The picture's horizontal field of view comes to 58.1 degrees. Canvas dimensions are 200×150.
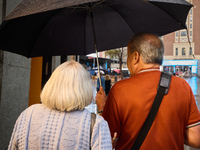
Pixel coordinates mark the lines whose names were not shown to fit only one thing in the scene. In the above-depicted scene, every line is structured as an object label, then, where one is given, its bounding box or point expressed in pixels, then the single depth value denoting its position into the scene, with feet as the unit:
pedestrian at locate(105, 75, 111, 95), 33.08
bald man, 4.90
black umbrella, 7.54
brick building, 197.16
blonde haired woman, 4.30
